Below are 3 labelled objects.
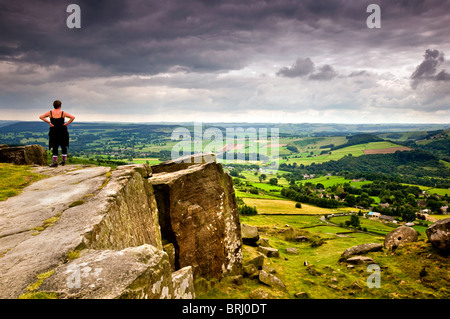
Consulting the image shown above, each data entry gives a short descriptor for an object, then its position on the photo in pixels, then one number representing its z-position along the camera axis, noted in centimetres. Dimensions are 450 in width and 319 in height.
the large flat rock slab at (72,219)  664
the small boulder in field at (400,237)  3105
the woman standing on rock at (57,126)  1684
